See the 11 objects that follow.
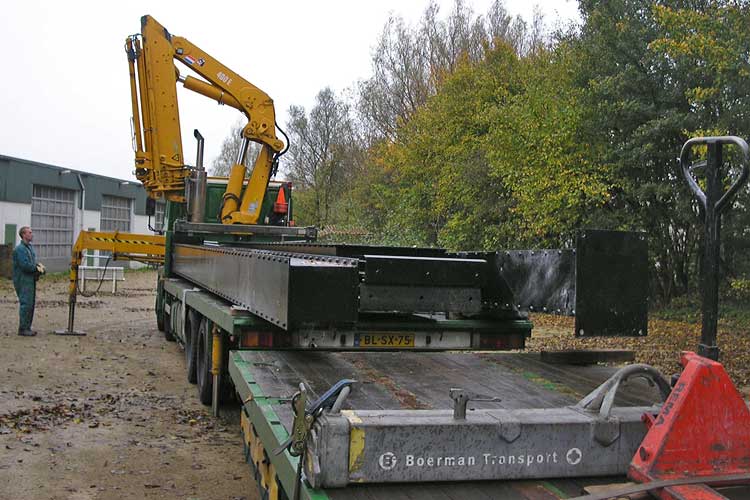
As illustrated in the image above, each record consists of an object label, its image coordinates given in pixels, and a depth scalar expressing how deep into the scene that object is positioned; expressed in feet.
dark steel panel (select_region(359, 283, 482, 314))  16.88
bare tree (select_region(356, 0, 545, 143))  118.32
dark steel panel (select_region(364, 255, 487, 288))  16.67
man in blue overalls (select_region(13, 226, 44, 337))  43.55
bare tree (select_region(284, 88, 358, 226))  155.43
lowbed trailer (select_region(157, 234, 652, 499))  9.56
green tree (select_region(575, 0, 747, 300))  55.36
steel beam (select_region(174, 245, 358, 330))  14.46
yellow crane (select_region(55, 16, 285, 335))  41.52
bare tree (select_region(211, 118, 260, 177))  242.37
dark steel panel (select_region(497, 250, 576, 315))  14.46
